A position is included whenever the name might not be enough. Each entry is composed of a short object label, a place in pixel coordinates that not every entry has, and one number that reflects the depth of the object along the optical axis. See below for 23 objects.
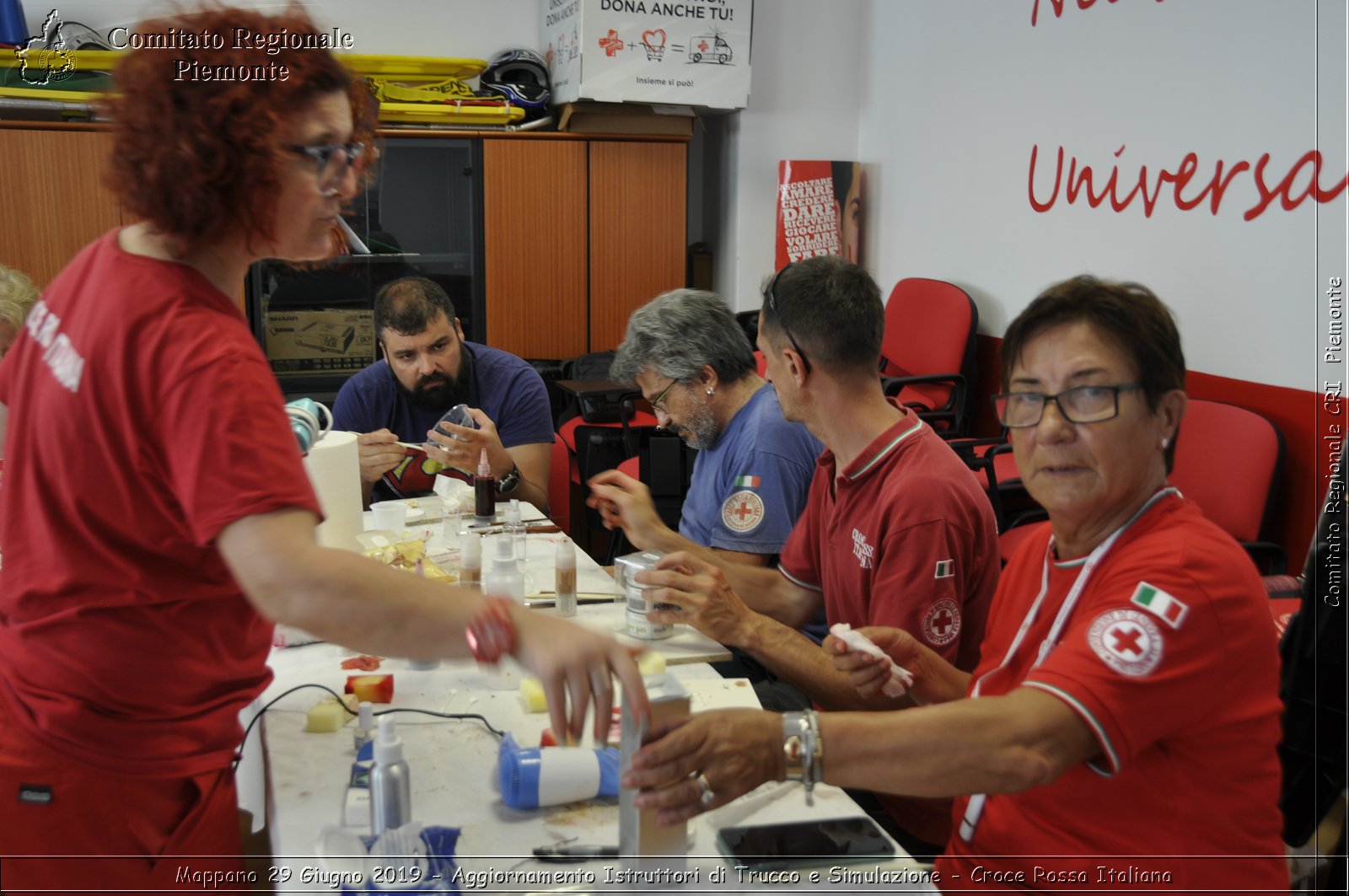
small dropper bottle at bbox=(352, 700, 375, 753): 1.74
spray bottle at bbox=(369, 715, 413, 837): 1.41
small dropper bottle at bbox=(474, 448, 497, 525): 3.06
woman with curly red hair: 1.17
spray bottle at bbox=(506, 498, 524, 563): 2.72
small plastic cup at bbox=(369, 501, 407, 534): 2.98
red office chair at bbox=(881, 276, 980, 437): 4.76
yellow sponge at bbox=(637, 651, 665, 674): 1.96
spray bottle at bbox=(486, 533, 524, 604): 2.28
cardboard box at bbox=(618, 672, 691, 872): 1.29
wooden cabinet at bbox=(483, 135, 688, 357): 5.68
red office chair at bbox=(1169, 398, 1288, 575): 3.25
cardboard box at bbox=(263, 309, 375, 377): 5.50
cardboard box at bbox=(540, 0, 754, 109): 5.35
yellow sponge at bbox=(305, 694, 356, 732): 1.80
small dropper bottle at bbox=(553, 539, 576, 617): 2.36
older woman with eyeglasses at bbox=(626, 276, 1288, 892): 1.29
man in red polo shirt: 1.98
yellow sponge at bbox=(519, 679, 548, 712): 1.87
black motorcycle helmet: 5.63
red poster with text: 5.65
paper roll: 2.46
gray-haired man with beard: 2.63
